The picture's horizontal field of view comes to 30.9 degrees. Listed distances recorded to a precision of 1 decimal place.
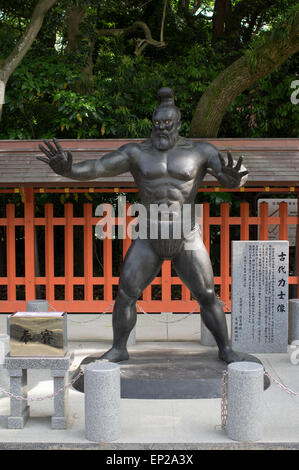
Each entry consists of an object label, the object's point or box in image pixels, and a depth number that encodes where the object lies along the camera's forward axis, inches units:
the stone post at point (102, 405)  158.4
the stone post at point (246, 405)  158.1
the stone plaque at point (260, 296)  258.5
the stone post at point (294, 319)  269.0
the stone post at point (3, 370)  207.7
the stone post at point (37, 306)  266.8
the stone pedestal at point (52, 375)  169.5
